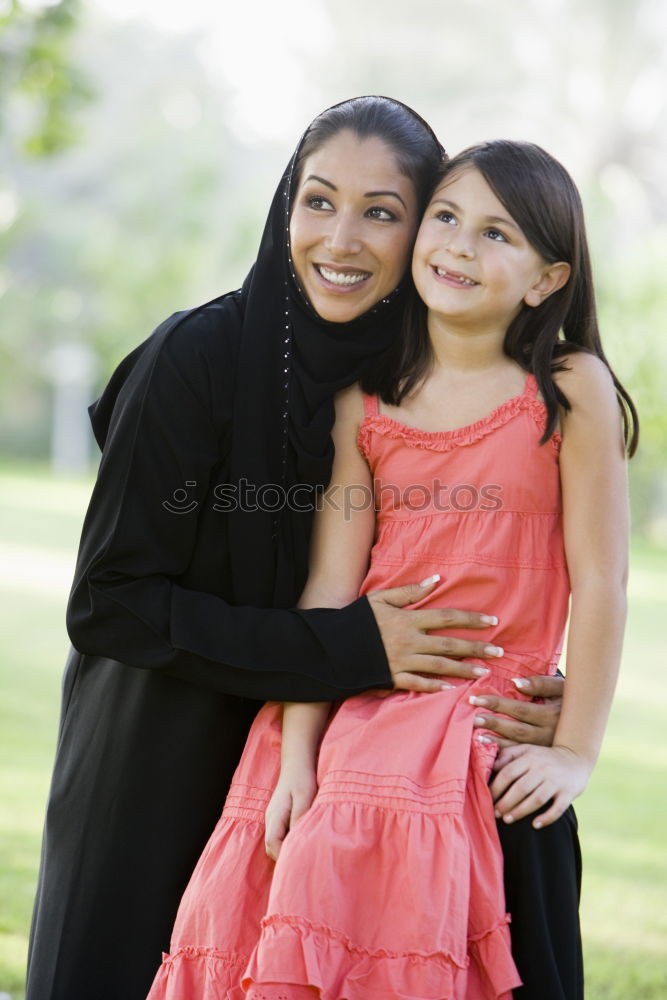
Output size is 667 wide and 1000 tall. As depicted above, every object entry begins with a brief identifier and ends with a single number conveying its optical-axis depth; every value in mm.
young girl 4109
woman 4746
